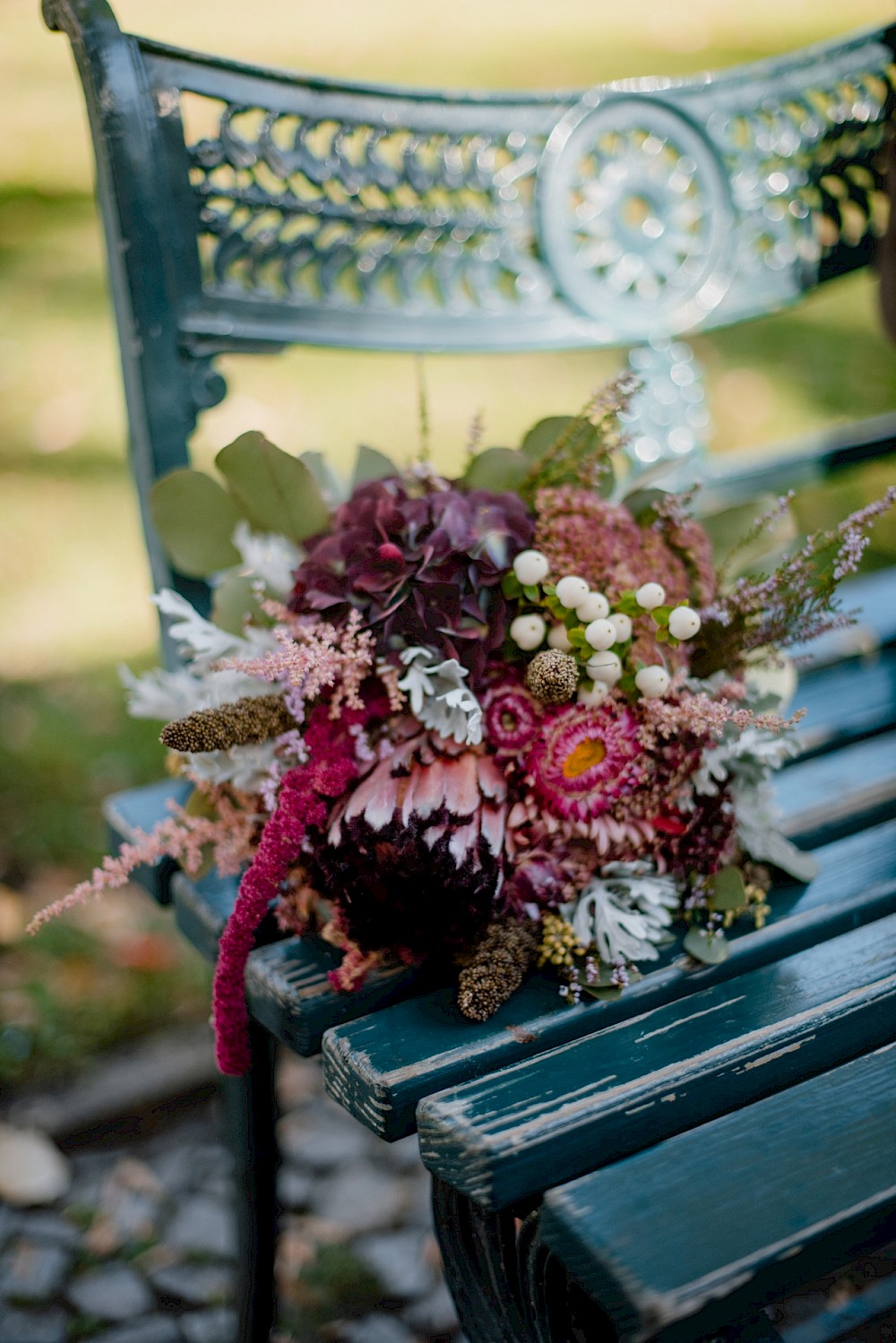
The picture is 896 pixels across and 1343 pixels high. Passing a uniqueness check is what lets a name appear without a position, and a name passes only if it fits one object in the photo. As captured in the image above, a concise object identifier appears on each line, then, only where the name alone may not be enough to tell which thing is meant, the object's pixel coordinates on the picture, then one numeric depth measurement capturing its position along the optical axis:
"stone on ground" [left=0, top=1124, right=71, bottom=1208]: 1.98
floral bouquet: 1.13
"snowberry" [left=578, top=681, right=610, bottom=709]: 1.18
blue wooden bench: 0.97
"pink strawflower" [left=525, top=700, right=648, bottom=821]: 1.14
